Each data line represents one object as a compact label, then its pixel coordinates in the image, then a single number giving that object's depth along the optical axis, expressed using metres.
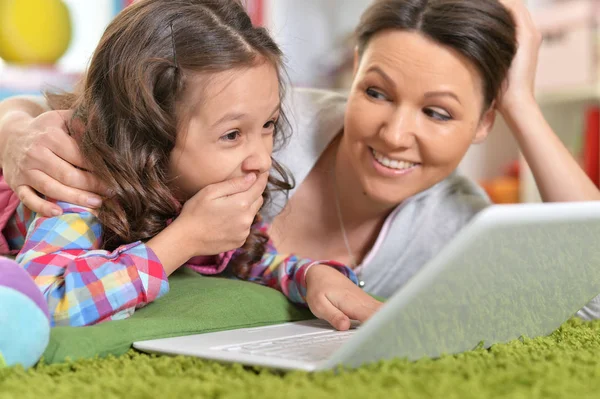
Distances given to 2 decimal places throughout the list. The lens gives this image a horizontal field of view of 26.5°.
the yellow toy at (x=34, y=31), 2.13
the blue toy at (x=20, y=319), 0.98
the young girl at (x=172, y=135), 1.17
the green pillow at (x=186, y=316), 1.03
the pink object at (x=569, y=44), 2.11
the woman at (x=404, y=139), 1.34
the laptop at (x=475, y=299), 0.87
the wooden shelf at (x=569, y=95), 2.15
